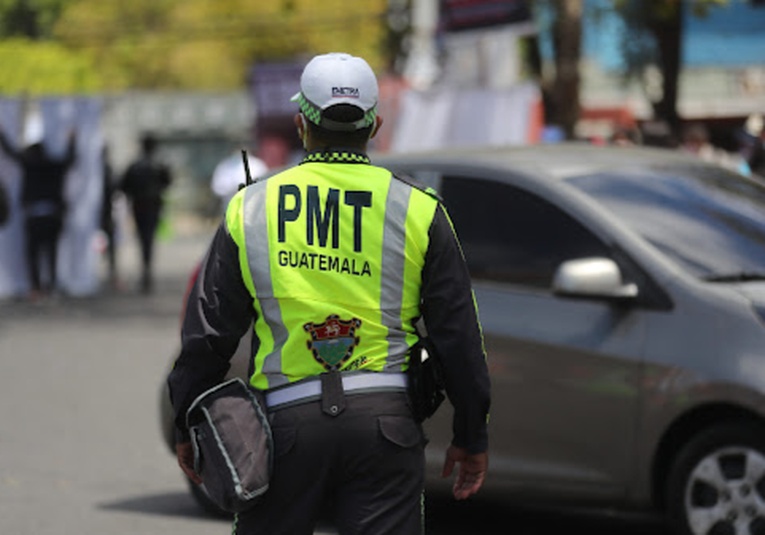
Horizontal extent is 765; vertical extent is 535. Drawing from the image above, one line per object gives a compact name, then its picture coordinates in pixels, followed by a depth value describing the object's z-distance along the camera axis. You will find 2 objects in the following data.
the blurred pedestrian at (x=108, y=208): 22.27
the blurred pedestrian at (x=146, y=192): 22.59
